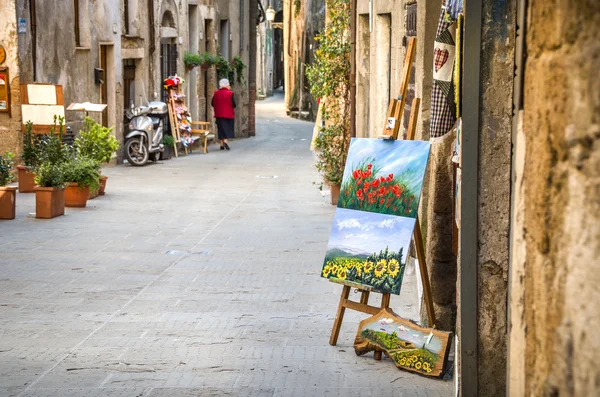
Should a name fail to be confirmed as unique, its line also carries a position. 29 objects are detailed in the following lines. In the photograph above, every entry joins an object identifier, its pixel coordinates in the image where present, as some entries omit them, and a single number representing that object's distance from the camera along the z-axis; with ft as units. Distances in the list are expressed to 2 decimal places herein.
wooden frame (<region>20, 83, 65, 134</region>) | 50.21
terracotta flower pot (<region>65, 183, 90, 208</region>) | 44.55
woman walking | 88.07
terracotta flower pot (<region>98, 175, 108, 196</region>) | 49.52
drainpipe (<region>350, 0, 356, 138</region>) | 45.44
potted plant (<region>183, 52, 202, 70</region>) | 87.86
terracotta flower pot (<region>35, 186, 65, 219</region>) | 40.60
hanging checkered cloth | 19.39
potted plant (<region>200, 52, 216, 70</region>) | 92.79
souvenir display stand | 78.64
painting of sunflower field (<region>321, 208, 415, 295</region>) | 19.86
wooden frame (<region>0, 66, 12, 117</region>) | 53.36
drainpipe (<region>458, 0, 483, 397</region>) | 15.80
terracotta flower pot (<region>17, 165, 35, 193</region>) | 48.85
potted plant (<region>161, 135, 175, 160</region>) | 75.71
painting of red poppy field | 20.02
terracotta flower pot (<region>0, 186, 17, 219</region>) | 39.70
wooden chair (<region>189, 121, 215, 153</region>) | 83.74
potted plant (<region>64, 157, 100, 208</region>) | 44.32
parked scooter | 68.54
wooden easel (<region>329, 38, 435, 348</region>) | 19.75
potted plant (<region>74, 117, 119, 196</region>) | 47.50
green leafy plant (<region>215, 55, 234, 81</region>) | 97.63
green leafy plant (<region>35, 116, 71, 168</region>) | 43.39
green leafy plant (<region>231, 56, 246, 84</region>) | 105.81
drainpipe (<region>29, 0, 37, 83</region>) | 55.67
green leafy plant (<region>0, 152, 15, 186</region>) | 40.34
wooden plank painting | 18.72
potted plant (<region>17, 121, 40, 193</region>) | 48.62
